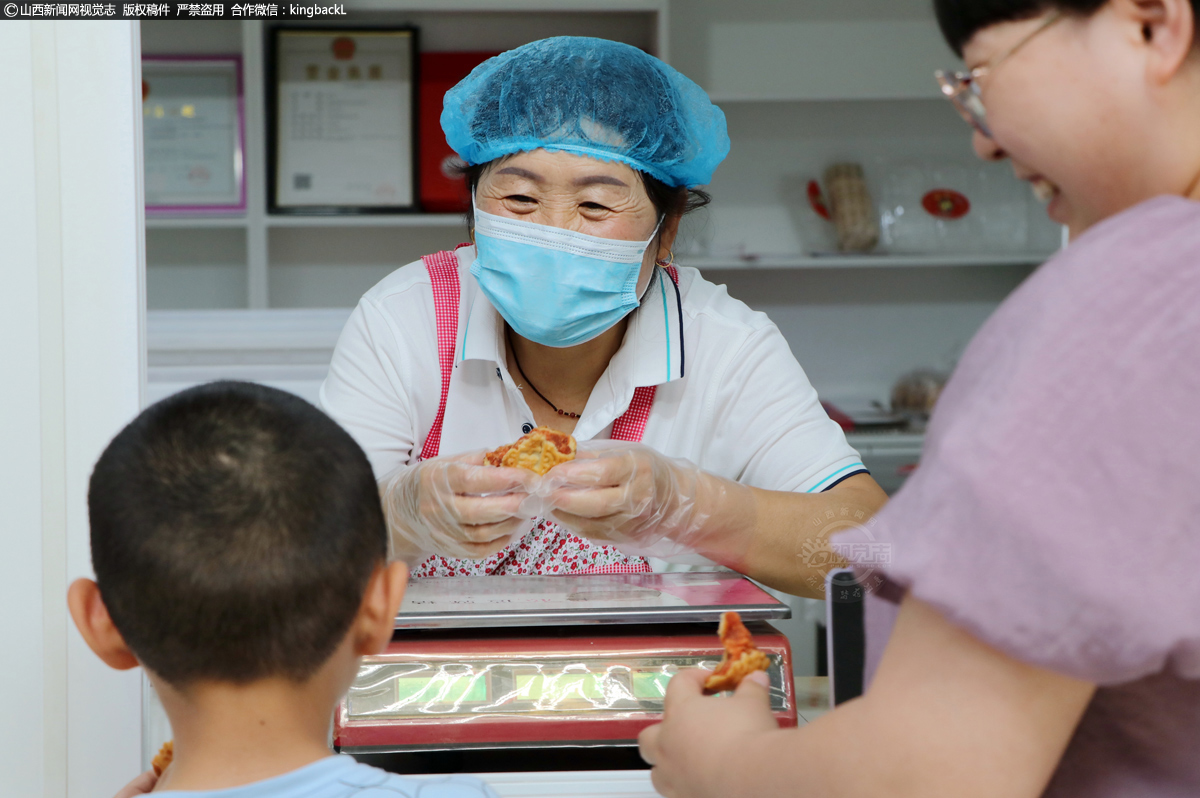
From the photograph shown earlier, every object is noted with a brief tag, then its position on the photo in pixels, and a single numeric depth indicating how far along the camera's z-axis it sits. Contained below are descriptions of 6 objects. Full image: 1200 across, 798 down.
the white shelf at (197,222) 3.28
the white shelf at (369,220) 3.32
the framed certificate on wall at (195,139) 3.38
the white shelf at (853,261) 3.26
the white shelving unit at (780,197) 3.46
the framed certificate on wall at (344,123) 3.38
